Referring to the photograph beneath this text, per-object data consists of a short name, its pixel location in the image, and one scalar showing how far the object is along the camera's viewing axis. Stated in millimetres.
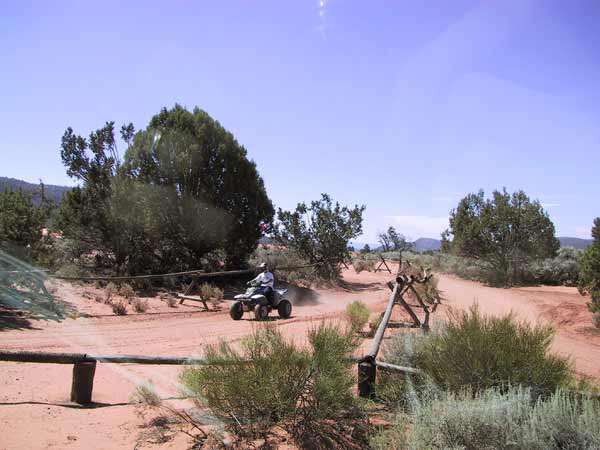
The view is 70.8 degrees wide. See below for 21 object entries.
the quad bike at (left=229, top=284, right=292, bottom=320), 12023
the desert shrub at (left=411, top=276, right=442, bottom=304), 13895
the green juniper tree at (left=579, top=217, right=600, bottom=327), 10625
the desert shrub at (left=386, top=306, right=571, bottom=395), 4035
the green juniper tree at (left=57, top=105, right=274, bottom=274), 17875
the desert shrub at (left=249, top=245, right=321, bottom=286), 22641
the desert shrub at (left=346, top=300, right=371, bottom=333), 9412
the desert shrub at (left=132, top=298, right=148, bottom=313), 12883
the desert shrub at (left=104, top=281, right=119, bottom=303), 13350
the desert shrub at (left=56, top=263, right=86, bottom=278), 15945
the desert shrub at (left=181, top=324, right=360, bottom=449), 3895
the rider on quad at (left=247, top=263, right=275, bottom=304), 12461
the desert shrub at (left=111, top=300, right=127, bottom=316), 12125
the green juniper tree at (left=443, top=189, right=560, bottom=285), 25344
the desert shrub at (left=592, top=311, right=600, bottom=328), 10883
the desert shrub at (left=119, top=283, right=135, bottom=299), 14680
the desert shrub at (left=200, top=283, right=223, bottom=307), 15100
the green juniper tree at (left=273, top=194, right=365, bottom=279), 23531
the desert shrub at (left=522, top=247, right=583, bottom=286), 24641
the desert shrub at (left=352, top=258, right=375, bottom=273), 32281
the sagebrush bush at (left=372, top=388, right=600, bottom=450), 2885
